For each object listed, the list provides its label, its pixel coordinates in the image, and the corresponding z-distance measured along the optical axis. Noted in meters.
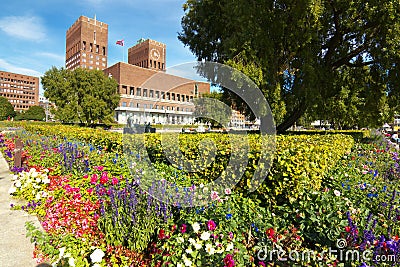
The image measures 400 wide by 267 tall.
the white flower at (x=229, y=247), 2.32
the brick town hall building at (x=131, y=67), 49.12
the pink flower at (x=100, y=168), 4.65
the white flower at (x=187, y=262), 2.21
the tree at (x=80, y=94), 26.53
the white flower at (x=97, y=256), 2.12
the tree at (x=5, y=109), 66.53
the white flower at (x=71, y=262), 2.12
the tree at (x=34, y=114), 68.38
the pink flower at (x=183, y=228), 2.52
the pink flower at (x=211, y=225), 2.45
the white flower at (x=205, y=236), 2.26
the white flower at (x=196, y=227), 2.35
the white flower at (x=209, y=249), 2.22
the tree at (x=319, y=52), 9.13
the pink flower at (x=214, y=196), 2.96
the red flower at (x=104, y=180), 3.42
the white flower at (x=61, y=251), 2.22
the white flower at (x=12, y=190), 4.70
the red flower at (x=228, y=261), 2.11
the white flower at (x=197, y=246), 2.25
